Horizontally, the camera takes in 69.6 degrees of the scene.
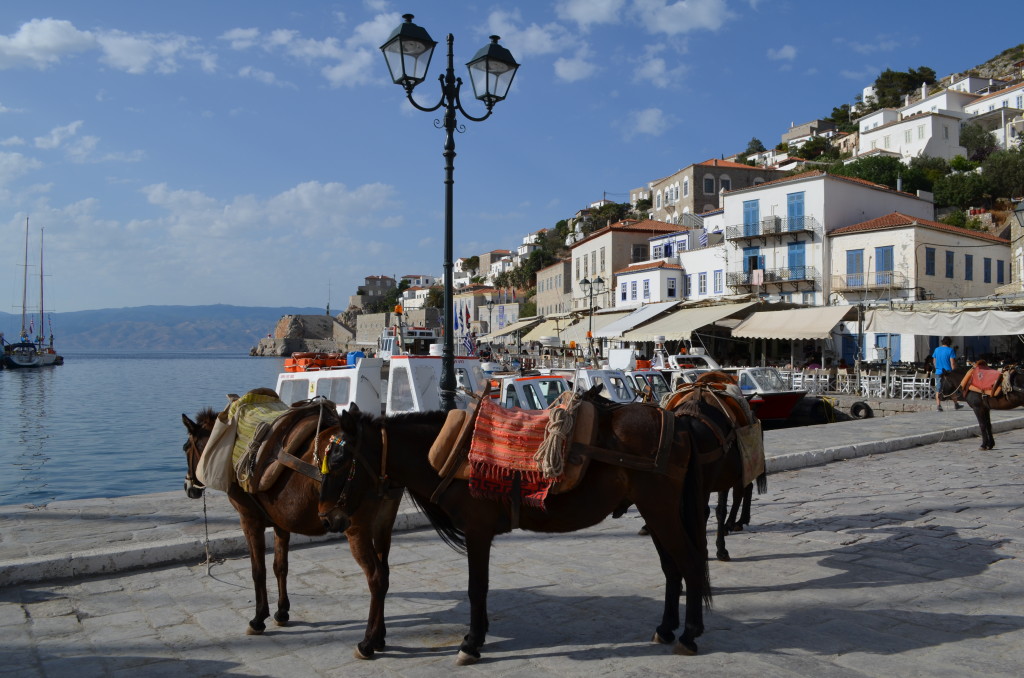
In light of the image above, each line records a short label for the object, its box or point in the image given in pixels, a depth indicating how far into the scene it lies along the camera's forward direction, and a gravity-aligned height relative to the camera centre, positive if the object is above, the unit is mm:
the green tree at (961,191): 54781 +11997
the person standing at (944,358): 16047 -161
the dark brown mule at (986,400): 12336 -839
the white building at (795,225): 38469 +6839
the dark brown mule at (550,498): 4590 -925
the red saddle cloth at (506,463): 4605 -708
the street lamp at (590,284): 28112 +2627
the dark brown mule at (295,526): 4695 -1201
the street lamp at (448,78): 9023 +3537
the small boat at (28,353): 84875 -283
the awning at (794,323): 28031 +1091
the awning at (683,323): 31312 +1240
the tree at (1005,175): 54219 +13094
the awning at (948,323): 21938 +893
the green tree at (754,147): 111431 +31149
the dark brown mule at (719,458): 6008 -904
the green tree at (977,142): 69250 +19997
